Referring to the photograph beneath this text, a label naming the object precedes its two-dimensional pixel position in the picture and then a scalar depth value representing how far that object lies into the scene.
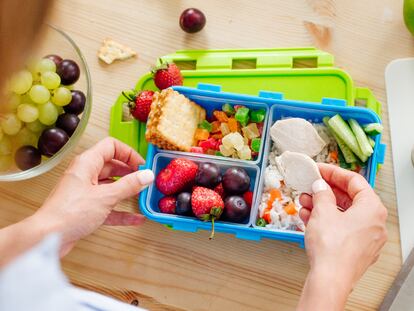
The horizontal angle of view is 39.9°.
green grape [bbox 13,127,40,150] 1.03
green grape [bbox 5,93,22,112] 0.98
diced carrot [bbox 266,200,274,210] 1.03
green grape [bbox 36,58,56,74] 1.02
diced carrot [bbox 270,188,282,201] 1.03
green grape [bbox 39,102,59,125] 1.01
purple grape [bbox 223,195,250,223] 1.01
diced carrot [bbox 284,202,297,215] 1.01
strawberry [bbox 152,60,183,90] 1.08
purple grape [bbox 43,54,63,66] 1.08
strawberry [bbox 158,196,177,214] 1.04
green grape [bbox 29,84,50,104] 0.99
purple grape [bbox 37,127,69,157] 1.02
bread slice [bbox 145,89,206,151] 1.02
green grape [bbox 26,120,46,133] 1.03
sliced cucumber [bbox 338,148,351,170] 1.04
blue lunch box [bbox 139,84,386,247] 1.01
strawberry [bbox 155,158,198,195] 1.02
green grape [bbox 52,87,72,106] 1.02
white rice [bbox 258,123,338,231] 1.01
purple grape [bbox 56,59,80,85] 1.06
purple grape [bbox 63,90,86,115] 1.06
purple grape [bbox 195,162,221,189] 1.03
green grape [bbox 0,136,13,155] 1.01
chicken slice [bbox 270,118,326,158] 1.03
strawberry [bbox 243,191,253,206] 1.05
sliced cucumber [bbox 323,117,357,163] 1.02
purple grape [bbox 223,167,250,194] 1.01
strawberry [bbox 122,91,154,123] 1.08
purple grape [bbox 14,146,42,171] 1.03
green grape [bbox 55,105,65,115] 1.05
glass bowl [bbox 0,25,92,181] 1.04
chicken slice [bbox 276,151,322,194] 0.95
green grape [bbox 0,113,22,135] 0.98
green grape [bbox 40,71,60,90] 1.01
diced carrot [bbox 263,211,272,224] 1.02
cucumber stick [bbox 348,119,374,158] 1.00
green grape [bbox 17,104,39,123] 0.99
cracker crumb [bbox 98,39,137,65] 1.17
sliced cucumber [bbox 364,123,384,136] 1.01
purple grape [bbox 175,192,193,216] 1.02
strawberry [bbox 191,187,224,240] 1.00
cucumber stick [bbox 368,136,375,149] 1.02
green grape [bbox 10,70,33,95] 0.97
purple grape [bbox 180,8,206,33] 1.13
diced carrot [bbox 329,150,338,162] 1.05
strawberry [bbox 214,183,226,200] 1.05
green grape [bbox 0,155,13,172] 1.04
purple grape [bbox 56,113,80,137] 1.04
